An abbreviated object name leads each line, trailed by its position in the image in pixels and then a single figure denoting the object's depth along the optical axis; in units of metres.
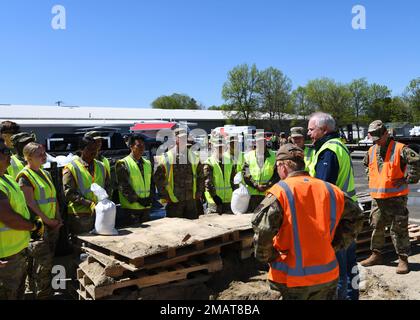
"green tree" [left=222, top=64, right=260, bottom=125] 57.81
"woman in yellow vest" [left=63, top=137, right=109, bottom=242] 4.74
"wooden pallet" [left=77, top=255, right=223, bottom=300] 3.65
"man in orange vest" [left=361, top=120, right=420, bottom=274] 5.26
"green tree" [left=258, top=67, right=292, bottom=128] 57.12
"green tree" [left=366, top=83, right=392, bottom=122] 56.21
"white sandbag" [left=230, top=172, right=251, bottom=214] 5.65
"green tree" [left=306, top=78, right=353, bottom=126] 55.78
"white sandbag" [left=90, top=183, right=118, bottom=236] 4.35
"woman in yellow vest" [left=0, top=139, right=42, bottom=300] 3.12
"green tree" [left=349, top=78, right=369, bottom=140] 57.34
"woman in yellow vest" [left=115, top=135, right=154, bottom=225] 5.38
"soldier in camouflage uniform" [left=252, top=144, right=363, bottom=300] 2.63
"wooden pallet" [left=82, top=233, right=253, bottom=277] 3.69
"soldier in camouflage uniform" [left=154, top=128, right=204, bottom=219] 5.72
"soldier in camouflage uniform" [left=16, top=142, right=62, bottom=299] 4.11
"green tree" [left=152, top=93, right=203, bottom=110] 90.69
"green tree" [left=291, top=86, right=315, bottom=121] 58.47
